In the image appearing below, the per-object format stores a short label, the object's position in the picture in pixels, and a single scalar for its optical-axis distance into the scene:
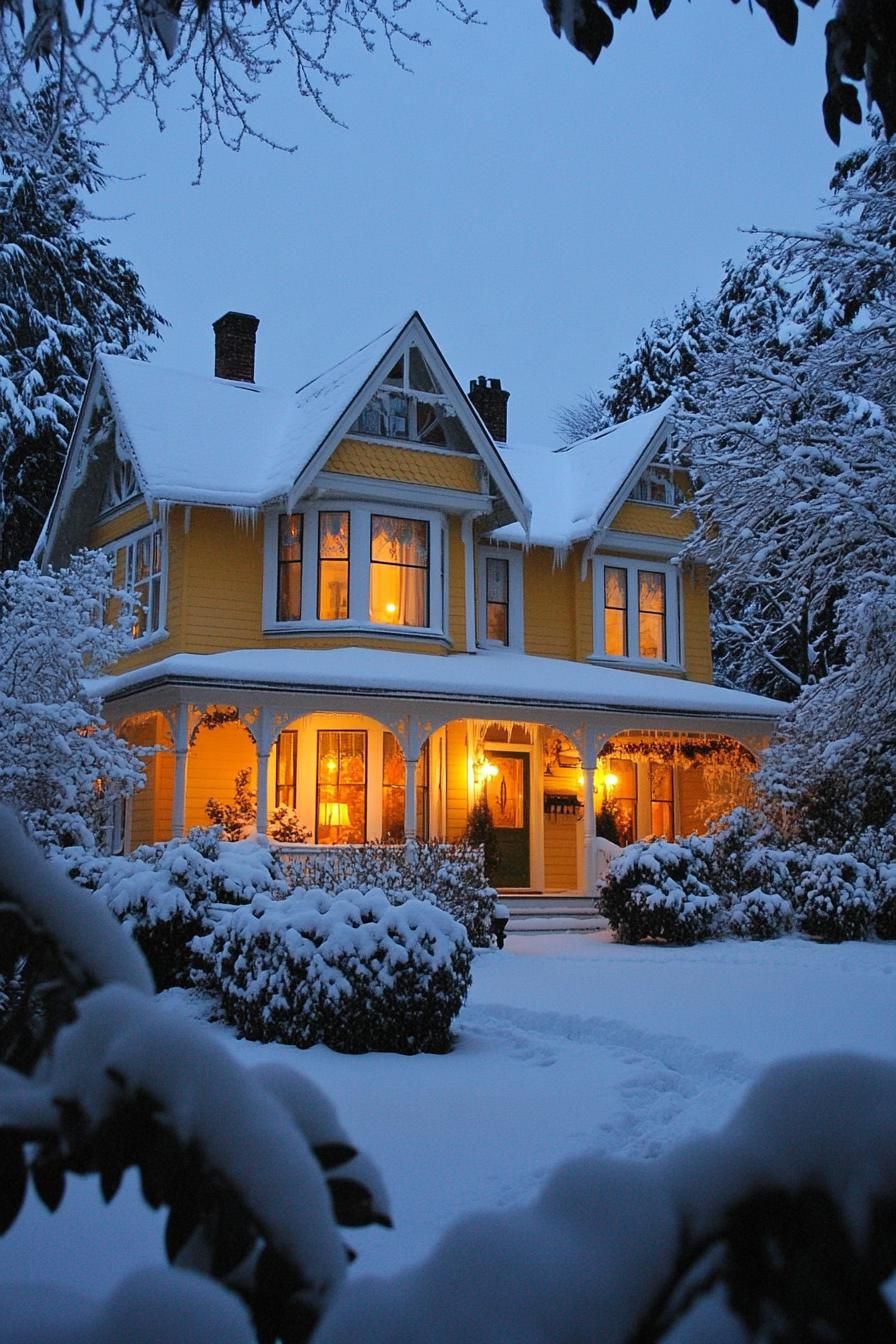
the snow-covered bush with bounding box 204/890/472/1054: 8.89
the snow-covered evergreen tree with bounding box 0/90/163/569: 30.81
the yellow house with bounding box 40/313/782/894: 19.50
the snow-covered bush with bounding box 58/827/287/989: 11.20
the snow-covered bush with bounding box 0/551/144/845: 14.91
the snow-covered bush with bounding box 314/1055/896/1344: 1.30
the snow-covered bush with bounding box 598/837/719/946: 16.44
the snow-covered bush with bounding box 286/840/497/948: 13.56
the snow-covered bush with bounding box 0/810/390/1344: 1.44
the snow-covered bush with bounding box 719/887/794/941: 16.91
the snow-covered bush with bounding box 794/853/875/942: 16.78
